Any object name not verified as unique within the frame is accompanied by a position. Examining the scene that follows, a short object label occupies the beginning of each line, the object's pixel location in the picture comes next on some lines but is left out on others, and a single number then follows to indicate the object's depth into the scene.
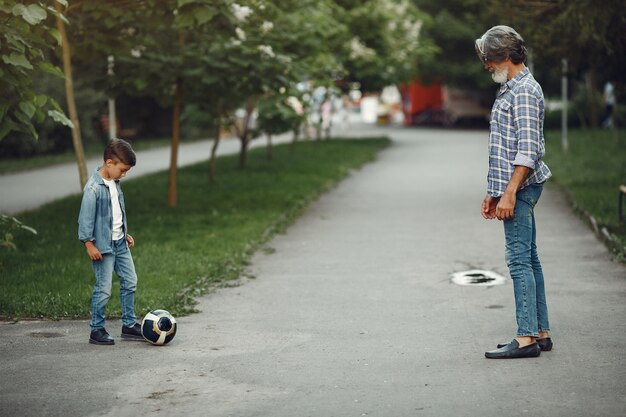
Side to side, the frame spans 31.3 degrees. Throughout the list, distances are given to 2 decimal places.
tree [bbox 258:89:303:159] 19.97
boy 7.52
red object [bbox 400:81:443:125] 55.34
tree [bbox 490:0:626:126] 14.64
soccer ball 7.64
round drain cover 10.30
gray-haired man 6.94
